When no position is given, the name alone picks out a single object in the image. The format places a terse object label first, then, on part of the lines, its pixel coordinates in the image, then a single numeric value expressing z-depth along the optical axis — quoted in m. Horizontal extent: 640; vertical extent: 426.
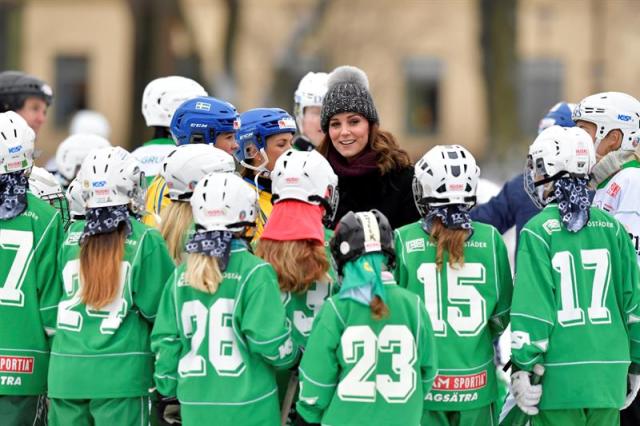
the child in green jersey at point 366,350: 13.09
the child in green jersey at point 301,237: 13.96
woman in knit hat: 16.44
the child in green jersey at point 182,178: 14.85
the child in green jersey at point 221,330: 13.44
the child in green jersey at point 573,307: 14.07
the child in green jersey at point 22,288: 14.75
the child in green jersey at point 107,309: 14.09
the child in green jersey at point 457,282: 14.15
